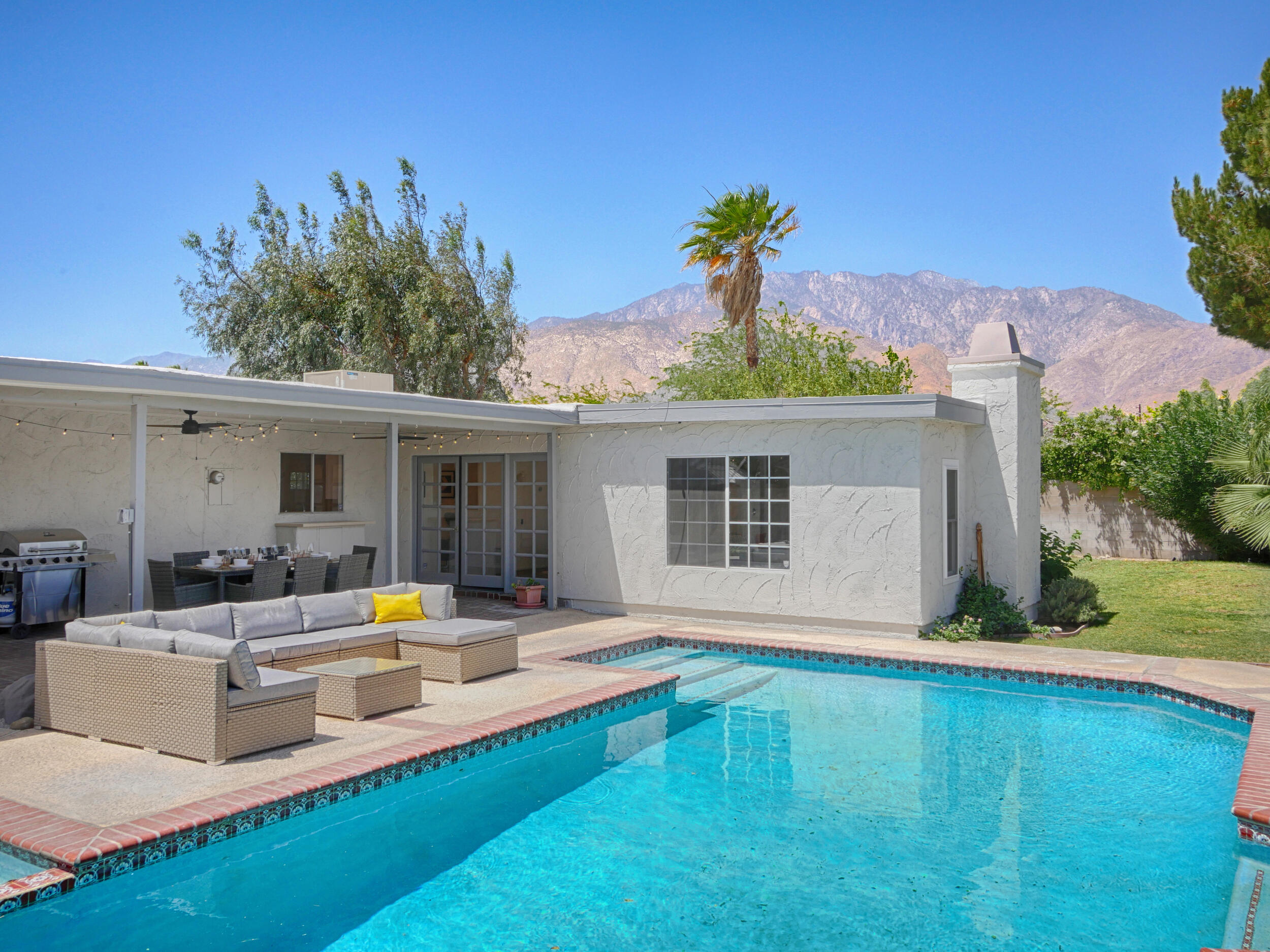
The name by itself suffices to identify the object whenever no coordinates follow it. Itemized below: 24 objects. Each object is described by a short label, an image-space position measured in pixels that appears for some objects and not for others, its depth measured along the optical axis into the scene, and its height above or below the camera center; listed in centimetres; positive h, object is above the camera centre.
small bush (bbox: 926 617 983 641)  1044 -141
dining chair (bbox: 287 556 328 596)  1042 -77
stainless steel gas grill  974 -70
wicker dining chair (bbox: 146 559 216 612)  994 -88
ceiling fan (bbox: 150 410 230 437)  1035 +94
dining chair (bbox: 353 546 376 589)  1177 -74
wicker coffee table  677 -134
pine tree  1340 +432
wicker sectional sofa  573 -117
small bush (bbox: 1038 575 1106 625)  1186 -124
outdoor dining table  1023 -70
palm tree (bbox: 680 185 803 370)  1909 +566
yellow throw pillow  860 -94
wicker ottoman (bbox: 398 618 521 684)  804 -124
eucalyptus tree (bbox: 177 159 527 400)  2728 +657
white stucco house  1041 +29
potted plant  1288 -121
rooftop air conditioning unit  1129 +166
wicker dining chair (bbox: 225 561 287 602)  1002 -84
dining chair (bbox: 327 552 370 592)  1114 -79
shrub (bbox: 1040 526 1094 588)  1303 -73
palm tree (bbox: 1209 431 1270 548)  1127 +23
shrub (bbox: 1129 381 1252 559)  1550 +75
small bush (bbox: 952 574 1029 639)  1105 -125
